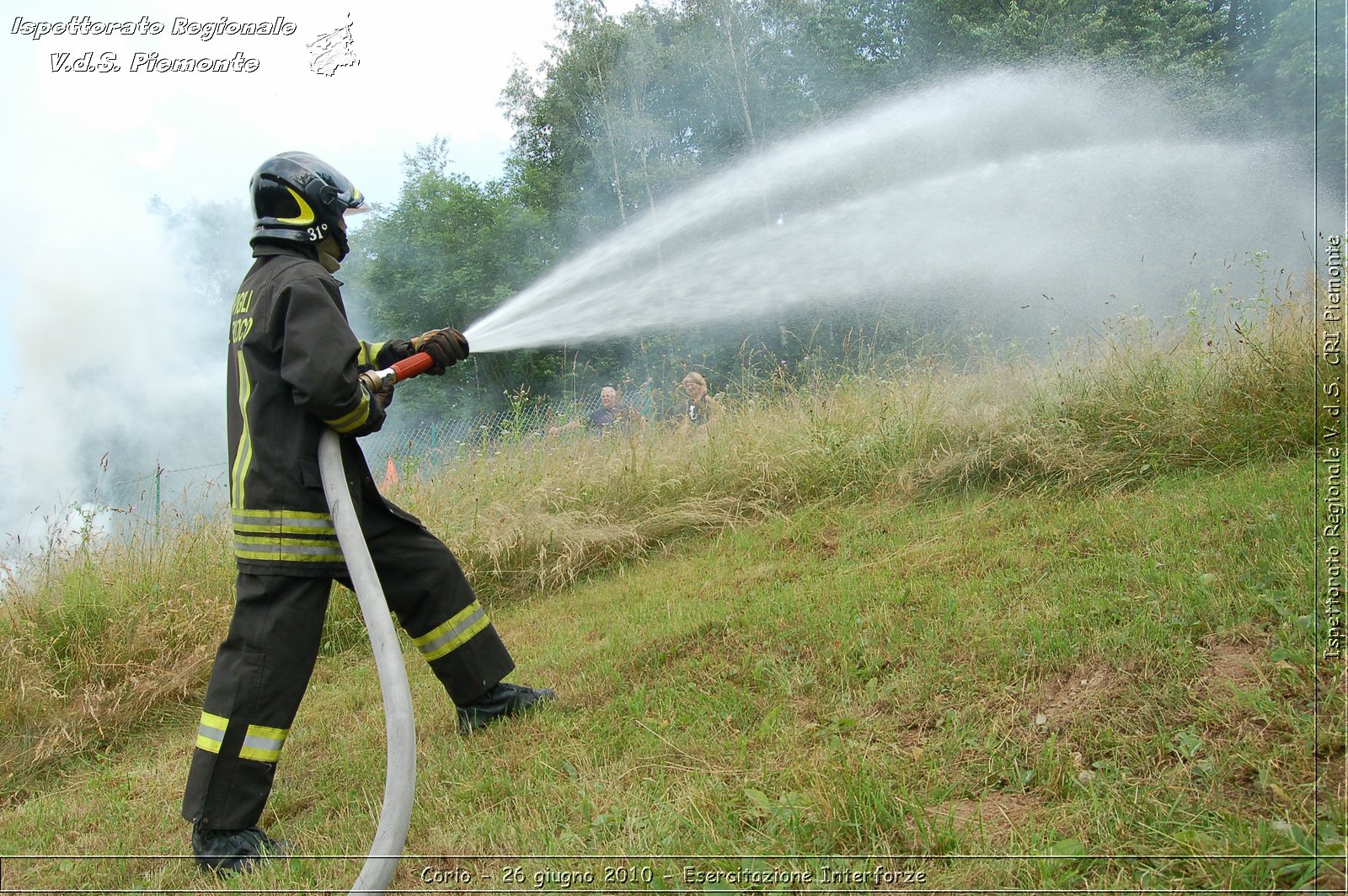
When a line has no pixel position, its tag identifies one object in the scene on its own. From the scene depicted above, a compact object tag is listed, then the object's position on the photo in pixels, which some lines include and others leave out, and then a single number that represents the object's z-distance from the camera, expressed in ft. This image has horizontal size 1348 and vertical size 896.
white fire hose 7.87
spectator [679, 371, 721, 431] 23.61
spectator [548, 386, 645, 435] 24.00
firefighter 9.31
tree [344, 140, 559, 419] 75.51
